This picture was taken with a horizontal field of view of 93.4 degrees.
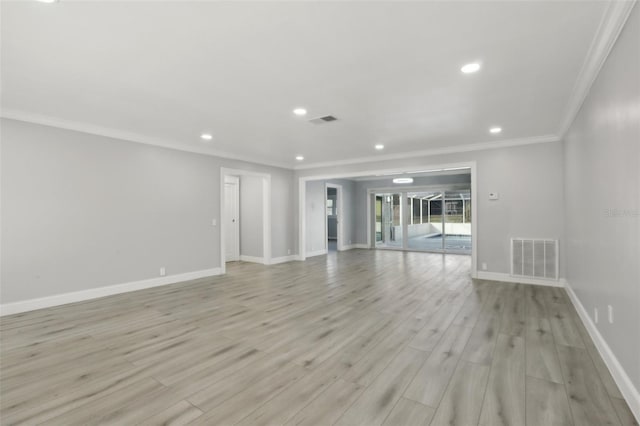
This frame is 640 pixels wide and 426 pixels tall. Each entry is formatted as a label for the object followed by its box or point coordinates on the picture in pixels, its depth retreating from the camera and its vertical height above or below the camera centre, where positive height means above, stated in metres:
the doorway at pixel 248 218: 7.71 -0.09
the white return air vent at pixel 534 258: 5.17 -0.80
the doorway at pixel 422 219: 9.70 -0.19
